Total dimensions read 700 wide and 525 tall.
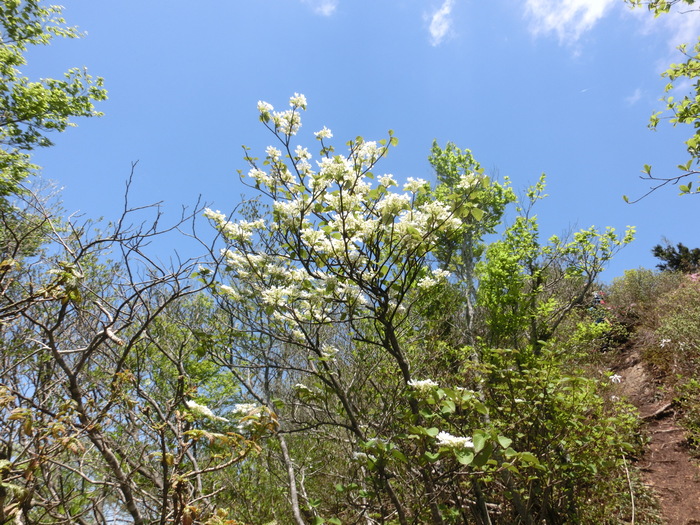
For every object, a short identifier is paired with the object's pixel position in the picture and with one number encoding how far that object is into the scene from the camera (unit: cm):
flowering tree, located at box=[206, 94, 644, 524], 227
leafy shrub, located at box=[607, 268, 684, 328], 1098
